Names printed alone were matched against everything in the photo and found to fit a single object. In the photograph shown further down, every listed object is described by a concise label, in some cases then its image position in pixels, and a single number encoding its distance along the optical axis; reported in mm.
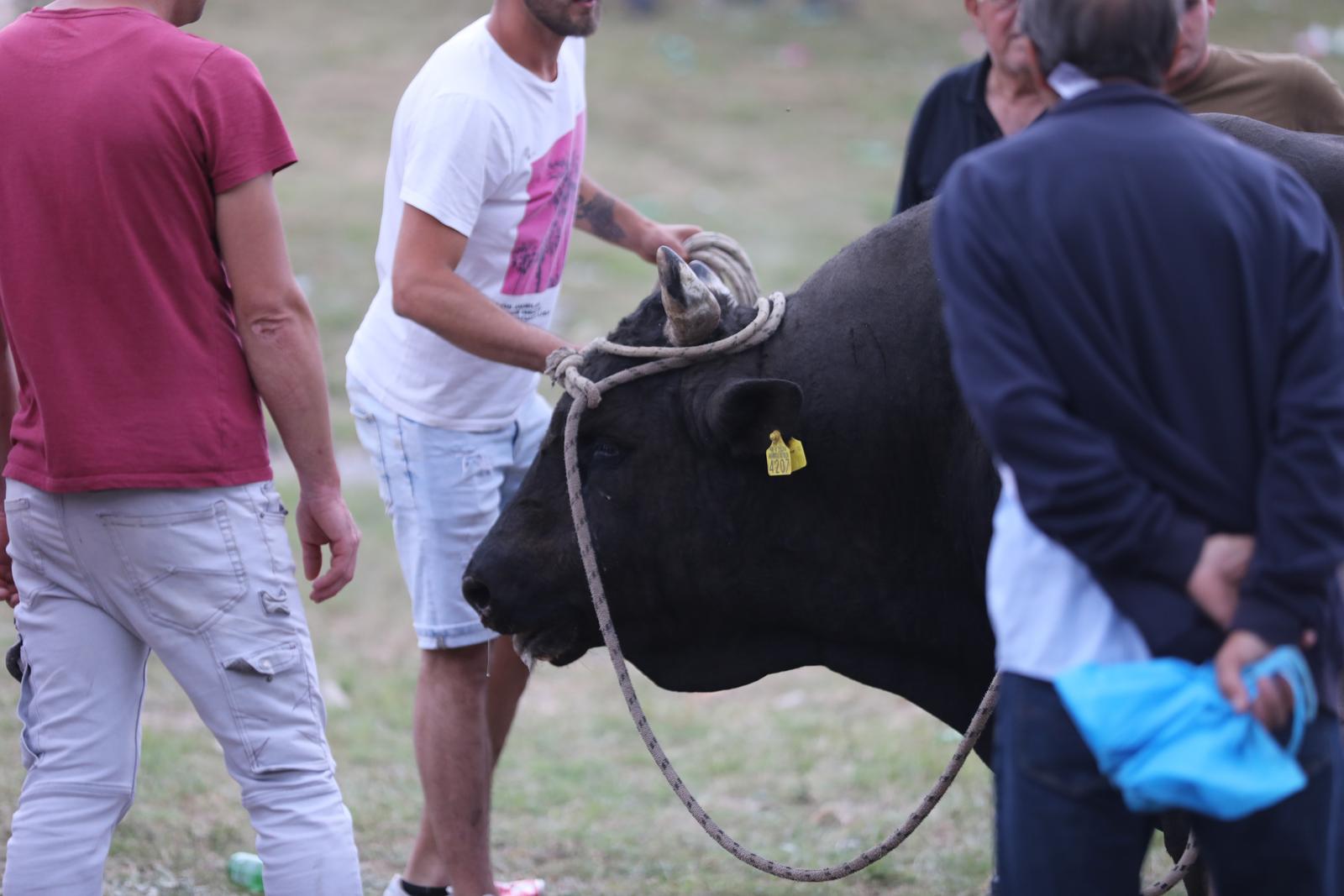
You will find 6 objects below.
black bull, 6820
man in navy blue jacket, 4301
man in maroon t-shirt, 5988
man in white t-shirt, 7828
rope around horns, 6805
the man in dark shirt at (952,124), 9781
